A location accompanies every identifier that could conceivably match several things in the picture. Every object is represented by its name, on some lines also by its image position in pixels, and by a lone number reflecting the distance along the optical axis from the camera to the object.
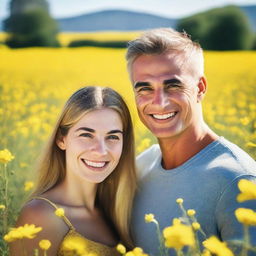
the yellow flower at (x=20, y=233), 0.97
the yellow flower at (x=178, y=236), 0.81
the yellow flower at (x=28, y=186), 1.73
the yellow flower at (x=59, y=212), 1.11
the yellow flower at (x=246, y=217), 0.87
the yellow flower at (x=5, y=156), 1.28
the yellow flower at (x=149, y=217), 1.05
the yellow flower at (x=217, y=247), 0.85
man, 1.29
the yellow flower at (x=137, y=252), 0.91
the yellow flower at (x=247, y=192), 0.92
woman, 1.26
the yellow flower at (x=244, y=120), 1.71
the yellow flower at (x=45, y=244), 1.01
